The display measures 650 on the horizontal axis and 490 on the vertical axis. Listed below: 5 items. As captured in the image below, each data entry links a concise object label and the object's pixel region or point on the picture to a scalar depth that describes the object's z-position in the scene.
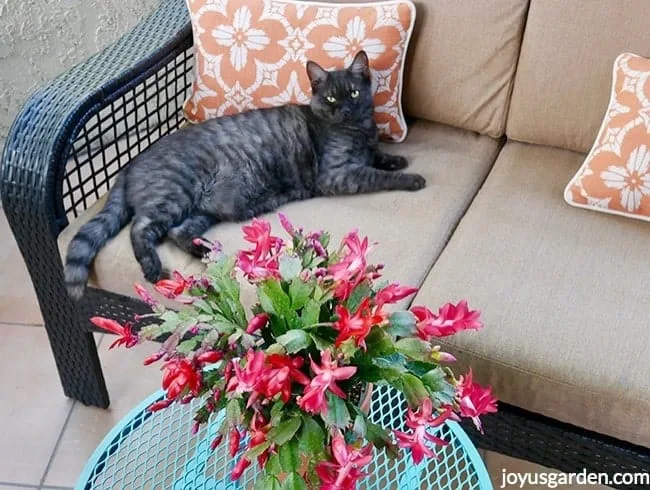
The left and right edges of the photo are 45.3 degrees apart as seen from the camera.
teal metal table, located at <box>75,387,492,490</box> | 1.10
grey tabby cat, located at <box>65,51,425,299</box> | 1.46
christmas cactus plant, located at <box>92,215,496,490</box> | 0.83
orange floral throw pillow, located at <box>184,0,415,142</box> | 1.63
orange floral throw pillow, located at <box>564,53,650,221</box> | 1.46
